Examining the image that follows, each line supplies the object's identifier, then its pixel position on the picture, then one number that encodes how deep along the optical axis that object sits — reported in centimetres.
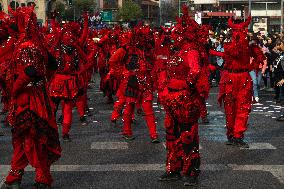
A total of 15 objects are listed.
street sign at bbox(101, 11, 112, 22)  6618
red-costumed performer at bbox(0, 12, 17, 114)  776
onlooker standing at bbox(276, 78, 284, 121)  1409
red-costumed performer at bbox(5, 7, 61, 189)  742
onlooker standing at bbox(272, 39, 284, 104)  1705
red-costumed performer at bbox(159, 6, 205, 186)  802
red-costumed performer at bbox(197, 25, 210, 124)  902
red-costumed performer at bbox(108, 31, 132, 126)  1132
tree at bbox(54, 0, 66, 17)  9196
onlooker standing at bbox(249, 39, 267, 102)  1086
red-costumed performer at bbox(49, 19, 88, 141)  1151
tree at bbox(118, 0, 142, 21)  11331
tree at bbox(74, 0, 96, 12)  9819
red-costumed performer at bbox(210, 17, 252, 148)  1075
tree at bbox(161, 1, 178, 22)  12094
